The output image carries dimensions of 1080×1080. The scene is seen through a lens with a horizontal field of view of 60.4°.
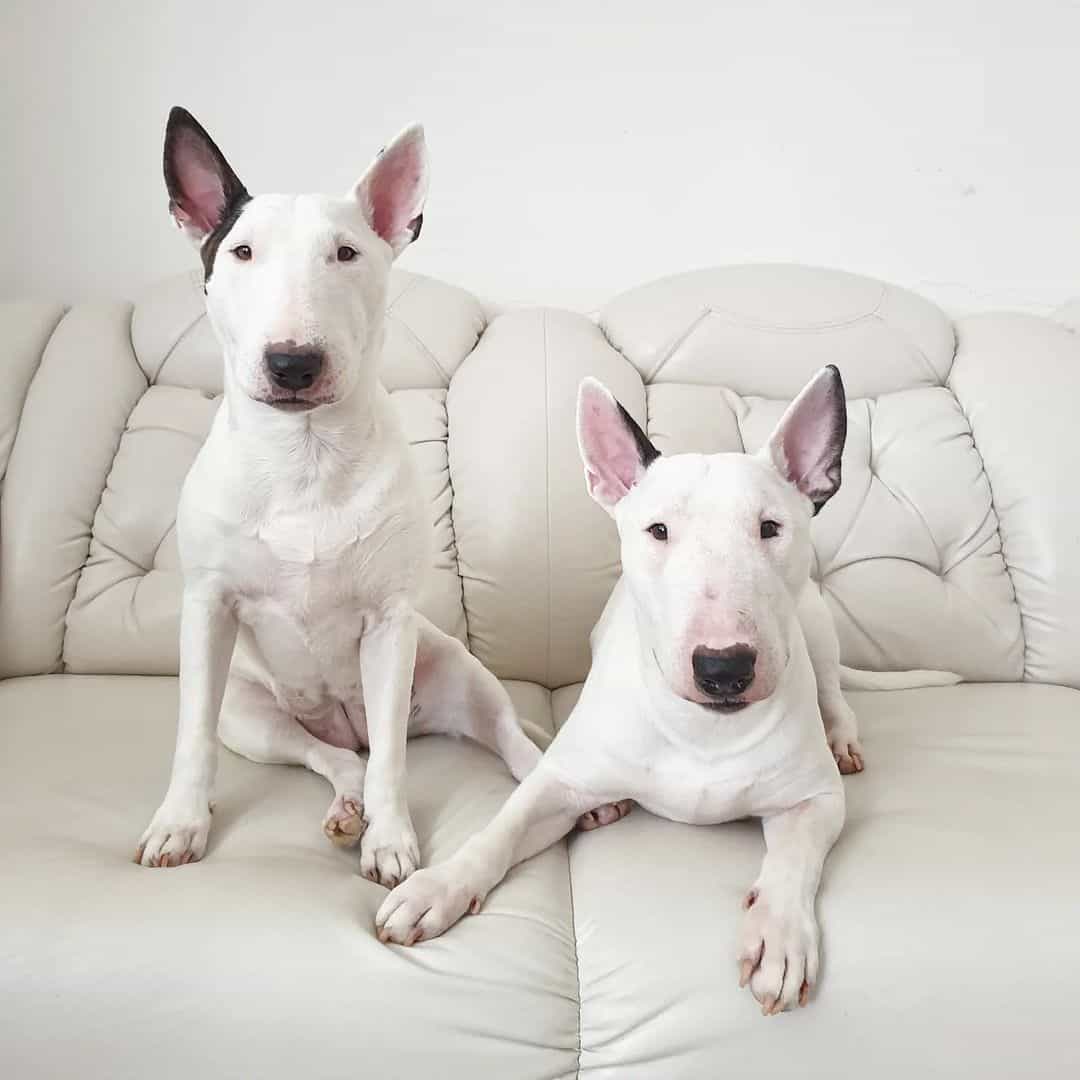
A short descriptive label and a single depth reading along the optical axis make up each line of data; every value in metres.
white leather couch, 0.93
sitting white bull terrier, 1.06
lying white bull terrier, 0.96
